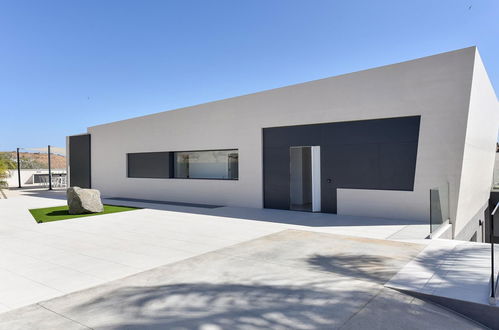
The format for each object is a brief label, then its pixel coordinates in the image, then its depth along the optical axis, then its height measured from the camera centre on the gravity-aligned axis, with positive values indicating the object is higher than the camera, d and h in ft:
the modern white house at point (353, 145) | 24.97 +1.91
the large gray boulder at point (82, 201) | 33.45 -3.69
